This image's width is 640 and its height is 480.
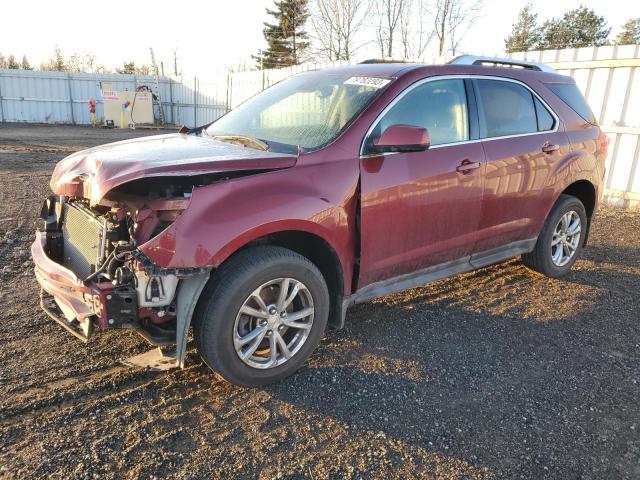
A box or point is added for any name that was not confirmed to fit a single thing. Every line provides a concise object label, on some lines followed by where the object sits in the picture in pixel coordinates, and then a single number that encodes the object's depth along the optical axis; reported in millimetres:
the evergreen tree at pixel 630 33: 32781
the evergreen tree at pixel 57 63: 47031
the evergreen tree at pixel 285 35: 39031
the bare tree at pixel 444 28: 28094
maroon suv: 2668
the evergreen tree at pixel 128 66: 45781
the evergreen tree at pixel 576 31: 33500
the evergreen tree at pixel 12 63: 43644
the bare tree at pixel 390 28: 29203
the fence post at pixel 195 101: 24781
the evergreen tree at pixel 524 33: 37531
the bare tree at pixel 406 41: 29078
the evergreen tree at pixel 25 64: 44406
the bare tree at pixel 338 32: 30875
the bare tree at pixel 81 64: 47719
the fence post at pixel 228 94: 21827
